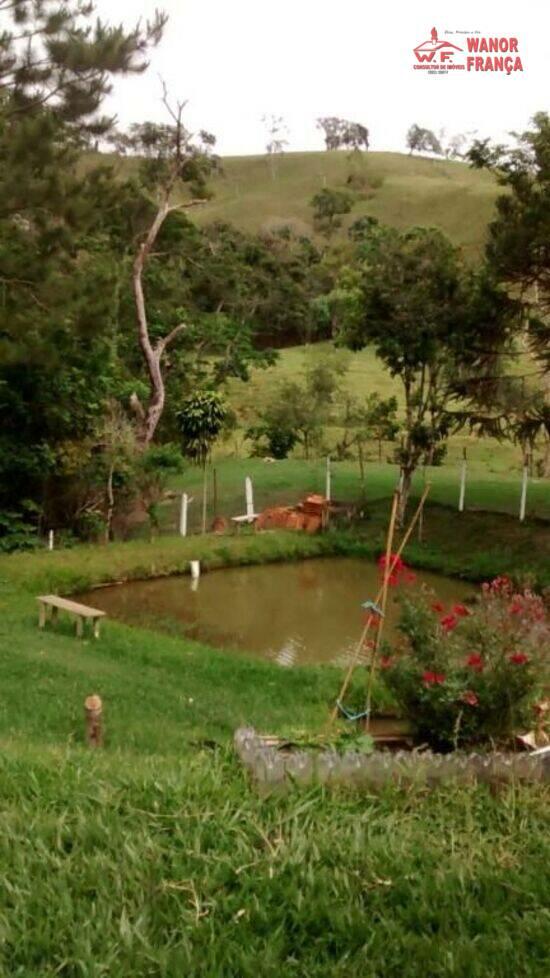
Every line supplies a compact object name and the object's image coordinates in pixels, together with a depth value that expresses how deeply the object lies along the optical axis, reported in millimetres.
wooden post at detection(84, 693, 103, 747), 6391
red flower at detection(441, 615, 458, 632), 7109
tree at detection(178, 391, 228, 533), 19375
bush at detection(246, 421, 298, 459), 23812
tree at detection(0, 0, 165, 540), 13148
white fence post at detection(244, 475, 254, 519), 18172
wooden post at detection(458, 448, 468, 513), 18128
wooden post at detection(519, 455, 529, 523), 17283
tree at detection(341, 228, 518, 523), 17031
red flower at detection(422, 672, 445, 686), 7014
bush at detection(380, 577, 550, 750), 6844
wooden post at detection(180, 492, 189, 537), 17300
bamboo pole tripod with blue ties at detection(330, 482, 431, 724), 6625
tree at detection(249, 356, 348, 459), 23859
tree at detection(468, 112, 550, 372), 15734
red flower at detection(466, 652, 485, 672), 6984
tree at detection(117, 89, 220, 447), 20547
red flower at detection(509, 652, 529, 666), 6832
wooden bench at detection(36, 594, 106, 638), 11420
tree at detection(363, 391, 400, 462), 20094
